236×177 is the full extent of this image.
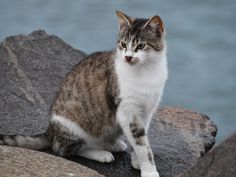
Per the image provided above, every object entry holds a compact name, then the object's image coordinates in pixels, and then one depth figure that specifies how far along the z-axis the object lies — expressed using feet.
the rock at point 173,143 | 27.21
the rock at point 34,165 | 21.86
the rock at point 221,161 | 19.97
